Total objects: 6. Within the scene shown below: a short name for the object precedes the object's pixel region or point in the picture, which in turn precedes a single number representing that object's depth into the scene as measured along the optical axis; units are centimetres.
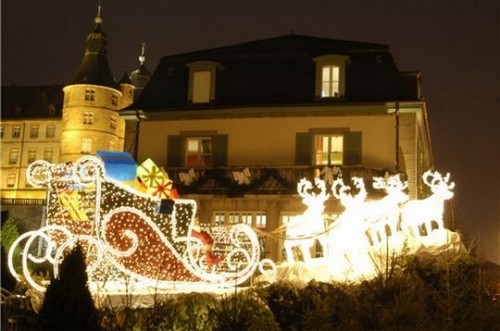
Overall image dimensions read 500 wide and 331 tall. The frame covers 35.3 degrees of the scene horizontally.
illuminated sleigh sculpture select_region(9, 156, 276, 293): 1554
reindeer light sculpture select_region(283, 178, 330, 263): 1869
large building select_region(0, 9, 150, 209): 6406
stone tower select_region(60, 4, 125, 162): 6391
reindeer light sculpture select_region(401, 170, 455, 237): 1906
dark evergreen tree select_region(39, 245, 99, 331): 1236
